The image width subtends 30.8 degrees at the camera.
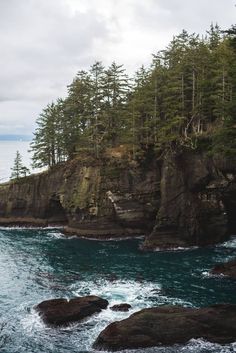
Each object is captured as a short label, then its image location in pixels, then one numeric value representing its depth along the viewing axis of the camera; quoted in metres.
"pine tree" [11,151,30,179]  86.75
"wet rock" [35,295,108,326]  34.94
